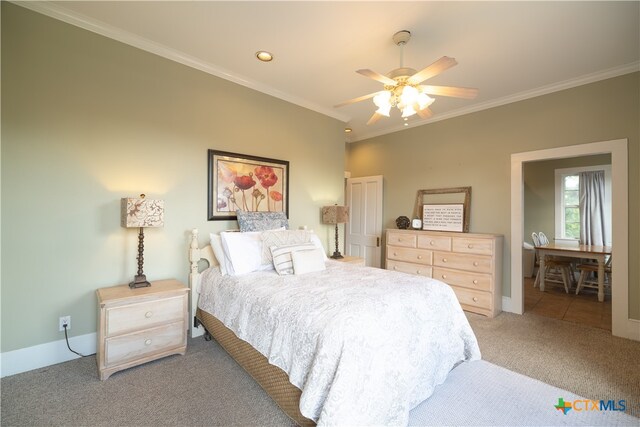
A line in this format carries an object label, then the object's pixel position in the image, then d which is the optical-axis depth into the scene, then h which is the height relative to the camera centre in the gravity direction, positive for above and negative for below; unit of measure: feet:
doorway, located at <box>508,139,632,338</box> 9.12 -0.22
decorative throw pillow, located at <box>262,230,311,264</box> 8.69 -0.81
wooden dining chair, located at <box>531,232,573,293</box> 14.87 -3.03
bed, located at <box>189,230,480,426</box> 4.29 -2.37
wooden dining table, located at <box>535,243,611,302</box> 13.00 -1.76
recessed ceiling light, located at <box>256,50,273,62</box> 8.61 +5.16
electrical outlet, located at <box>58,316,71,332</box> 7.15 -2.88
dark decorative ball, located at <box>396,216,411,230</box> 14.39 -0.37
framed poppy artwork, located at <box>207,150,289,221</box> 9.66 +1.16
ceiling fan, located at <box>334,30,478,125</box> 6.54 +3.18
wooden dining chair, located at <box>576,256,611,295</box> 14.07 -3.24
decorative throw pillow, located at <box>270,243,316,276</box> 8.11 -1.31
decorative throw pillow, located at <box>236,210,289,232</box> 9.70 -0.23
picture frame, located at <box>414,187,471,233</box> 12.82 +0.85
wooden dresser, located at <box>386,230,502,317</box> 11.01 -2.04
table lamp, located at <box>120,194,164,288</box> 7.18 -0.06
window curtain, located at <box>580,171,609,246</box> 17.24 +0.48
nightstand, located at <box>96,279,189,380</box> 6.47 -2.82
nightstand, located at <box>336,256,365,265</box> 11.89 -1.99
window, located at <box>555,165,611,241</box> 18.29 +0.84
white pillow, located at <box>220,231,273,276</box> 8.11 -1.14
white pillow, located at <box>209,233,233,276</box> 8.17 -1.28
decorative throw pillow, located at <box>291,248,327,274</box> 8.06 -1.41
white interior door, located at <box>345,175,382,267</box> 16.08 -0.21
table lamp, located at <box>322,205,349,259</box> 12.24 +0.02
